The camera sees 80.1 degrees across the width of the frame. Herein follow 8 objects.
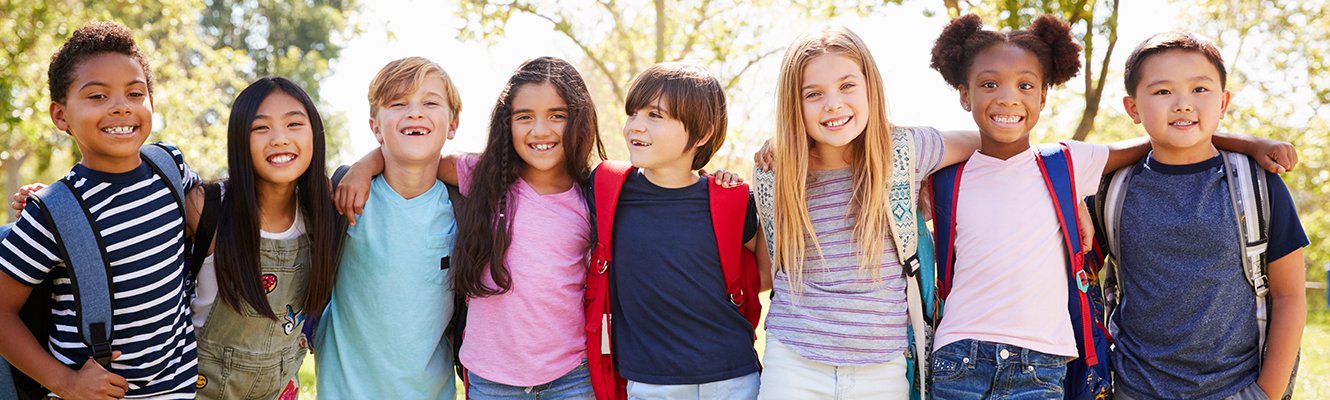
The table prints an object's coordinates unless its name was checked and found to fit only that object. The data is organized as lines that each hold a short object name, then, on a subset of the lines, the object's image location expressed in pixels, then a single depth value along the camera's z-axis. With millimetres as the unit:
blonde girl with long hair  2521
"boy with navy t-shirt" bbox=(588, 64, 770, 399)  2623
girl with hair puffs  2504
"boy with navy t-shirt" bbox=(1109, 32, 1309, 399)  2564
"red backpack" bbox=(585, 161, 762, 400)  2715
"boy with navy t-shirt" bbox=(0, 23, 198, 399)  2293
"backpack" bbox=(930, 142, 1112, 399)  2598
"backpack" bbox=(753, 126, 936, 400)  2594
